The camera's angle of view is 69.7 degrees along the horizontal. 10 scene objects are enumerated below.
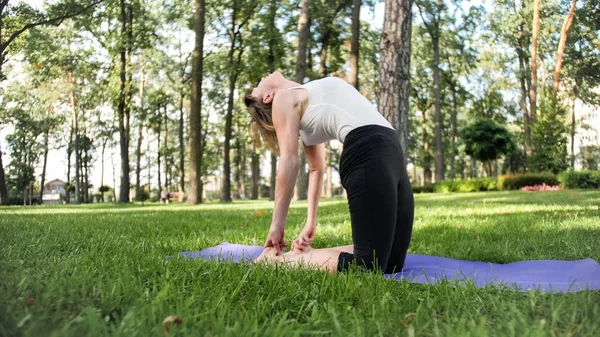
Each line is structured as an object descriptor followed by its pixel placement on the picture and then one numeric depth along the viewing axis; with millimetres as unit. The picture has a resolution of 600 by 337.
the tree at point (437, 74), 25578
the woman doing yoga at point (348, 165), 2867
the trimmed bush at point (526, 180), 19842
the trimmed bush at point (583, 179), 18438
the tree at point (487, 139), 27562
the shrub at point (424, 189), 24688
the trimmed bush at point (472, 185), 22041
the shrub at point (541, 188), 18269
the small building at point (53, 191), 57788
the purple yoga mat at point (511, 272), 2445
